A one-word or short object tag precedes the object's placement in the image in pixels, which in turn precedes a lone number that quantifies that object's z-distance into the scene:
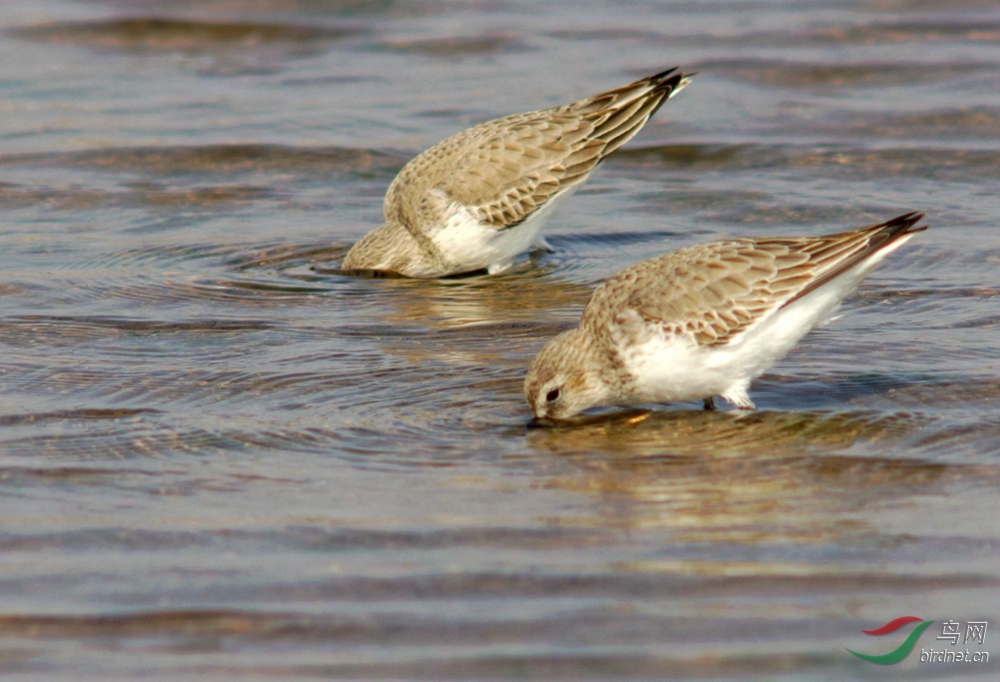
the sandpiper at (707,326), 12.96
